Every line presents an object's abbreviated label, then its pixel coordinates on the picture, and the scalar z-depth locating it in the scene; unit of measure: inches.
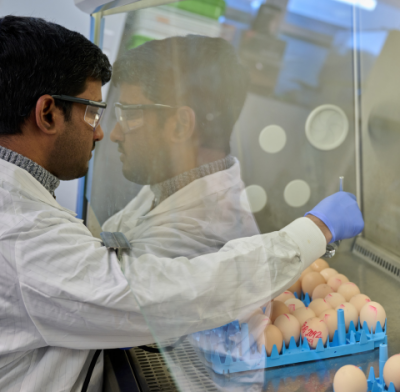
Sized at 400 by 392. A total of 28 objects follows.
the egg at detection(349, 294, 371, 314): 36.0
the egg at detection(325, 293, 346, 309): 36.7
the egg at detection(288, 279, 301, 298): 40.0
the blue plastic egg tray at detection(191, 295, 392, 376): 25.9
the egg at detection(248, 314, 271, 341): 26.8
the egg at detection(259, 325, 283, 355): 27.6
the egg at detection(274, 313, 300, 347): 30.7
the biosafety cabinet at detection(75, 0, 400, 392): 28.7
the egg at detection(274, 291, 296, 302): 34.7
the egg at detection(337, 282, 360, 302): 39.9
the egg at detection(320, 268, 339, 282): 44.9
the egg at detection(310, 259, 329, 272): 45.9
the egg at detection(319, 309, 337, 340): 31.3
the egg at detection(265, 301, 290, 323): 29.7
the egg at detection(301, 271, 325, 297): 40.8
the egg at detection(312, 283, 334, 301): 39.1
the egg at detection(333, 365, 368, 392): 24.5
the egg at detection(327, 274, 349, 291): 42.1
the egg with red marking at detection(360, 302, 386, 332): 32.9
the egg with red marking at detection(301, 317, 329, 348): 30.1
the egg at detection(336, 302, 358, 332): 33.7
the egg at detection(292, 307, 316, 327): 33.7
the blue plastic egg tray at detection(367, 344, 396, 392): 24.9
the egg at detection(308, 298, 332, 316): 35.5
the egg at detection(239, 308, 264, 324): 27.9
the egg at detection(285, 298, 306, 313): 35.3
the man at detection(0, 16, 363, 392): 30.9
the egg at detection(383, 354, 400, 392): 24.2
